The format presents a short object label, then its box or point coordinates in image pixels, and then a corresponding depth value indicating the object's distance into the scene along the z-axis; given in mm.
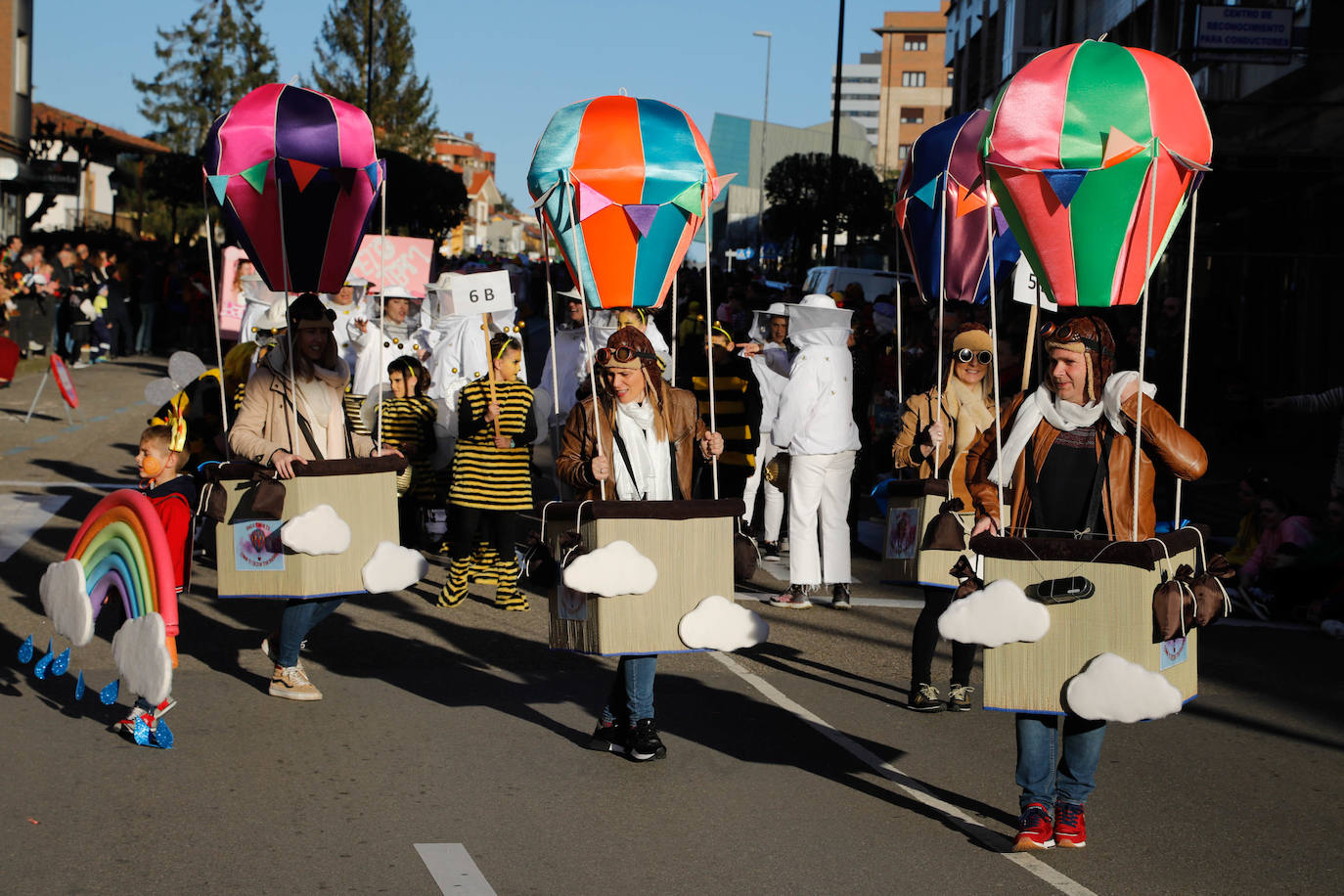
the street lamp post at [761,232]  57712
